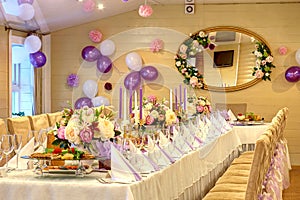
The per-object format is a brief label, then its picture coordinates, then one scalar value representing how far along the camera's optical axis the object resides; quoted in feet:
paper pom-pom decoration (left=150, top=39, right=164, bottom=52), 30.40
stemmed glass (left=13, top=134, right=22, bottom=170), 10.12
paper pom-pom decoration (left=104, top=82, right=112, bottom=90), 30.63
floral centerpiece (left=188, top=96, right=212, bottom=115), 20.42
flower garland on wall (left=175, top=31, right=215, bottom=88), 29.99
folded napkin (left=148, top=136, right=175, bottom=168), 11.00
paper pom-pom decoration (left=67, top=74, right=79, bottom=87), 30.68
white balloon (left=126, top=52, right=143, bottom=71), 29.91
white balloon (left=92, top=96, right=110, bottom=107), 29.76
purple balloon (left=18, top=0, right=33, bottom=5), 21.75
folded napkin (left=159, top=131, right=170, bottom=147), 12.72
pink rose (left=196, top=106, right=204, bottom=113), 20.41
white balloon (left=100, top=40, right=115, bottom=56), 30.17
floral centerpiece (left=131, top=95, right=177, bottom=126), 14.70
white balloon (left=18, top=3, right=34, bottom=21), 21.83
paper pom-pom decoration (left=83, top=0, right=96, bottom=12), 25.20
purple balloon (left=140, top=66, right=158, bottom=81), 30.07
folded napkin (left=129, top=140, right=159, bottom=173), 10.11
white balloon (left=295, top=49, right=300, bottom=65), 28.35
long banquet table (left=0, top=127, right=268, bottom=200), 8.85
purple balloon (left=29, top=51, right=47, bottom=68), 25.31
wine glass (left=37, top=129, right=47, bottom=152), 10.75
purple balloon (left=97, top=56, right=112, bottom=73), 30.35
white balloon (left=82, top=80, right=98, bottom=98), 30.12
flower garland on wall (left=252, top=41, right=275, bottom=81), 29.04
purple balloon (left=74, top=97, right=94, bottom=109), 29.96
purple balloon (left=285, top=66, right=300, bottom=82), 28.66
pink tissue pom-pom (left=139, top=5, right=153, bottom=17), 26.58
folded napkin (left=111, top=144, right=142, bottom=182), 9.22
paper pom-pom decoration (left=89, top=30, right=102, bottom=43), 30.30
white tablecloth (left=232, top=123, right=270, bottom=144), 22.57
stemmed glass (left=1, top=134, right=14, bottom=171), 9.91
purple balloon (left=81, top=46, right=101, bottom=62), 30.25
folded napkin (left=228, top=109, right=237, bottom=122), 24.50
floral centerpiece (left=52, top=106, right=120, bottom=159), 9.94
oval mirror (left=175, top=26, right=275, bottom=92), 29.35
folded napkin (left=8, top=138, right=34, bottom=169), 10.84
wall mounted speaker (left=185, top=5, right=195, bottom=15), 30.01
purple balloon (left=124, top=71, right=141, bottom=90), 30.17
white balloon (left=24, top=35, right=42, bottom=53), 24.57
